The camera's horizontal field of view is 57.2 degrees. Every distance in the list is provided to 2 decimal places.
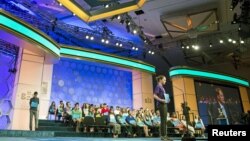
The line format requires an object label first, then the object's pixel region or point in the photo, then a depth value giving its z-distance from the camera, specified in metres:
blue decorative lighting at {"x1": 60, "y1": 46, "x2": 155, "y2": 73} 10.02
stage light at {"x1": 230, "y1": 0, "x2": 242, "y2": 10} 8.92
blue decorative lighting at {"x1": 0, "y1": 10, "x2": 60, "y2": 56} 6.84
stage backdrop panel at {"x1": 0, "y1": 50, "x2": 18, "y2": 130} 9.95
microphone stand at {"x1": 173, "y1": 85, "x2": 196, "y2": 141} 3.99
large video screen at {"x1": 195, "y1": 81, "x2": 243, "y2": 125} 12.24
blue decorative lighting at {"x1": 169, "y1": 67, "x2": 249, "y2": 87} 12.02
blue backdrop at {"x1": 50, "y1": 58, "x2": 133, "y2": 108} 11.13
